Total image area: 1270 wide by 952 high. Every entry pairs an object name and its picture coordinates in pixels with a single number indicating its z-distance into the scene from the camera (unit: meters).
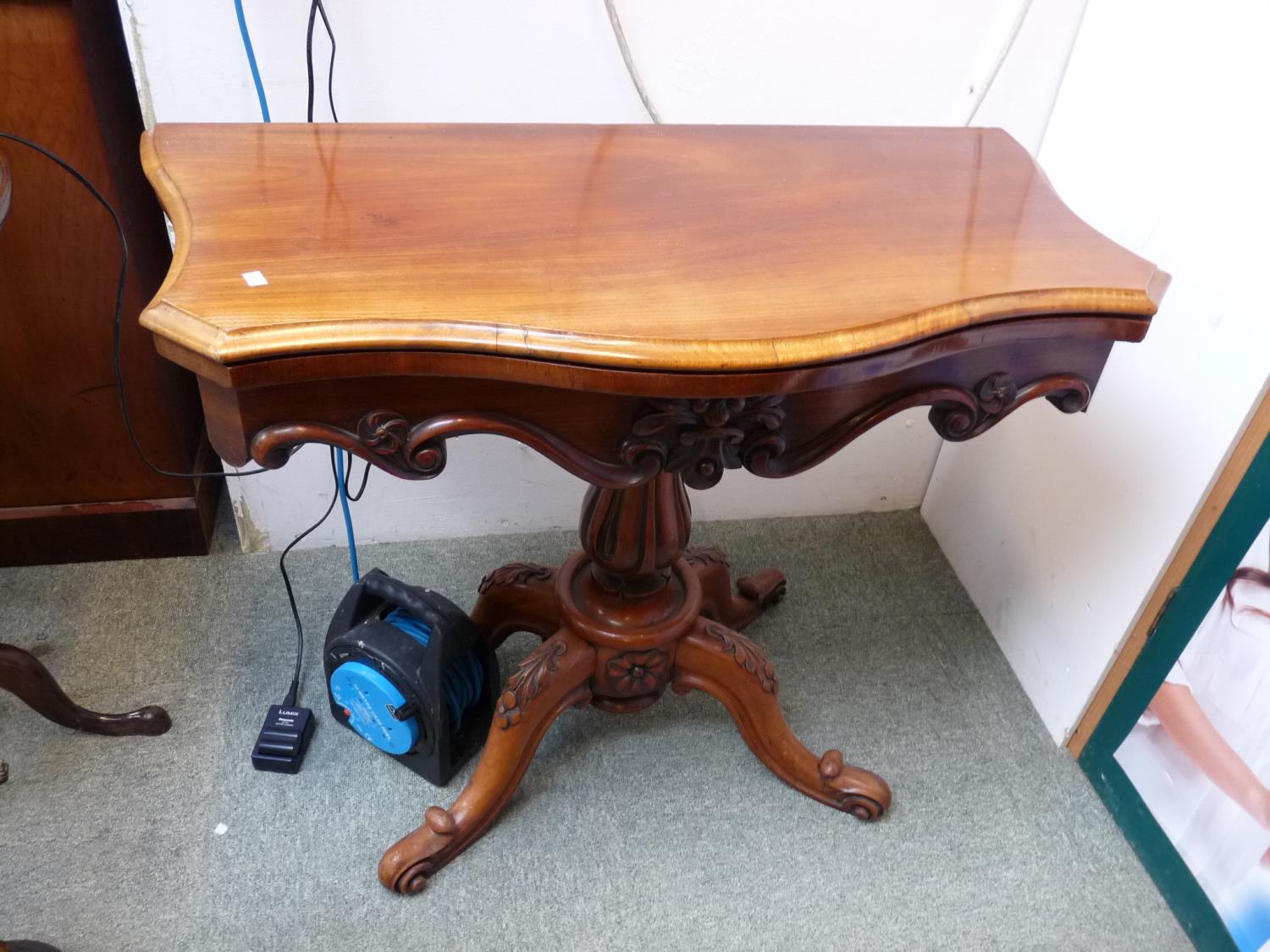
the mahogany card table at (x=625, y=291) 0.62
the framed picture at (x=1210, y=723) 0.93
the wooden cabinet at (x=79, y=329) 1.05
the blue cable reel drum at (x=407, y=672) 1.02
